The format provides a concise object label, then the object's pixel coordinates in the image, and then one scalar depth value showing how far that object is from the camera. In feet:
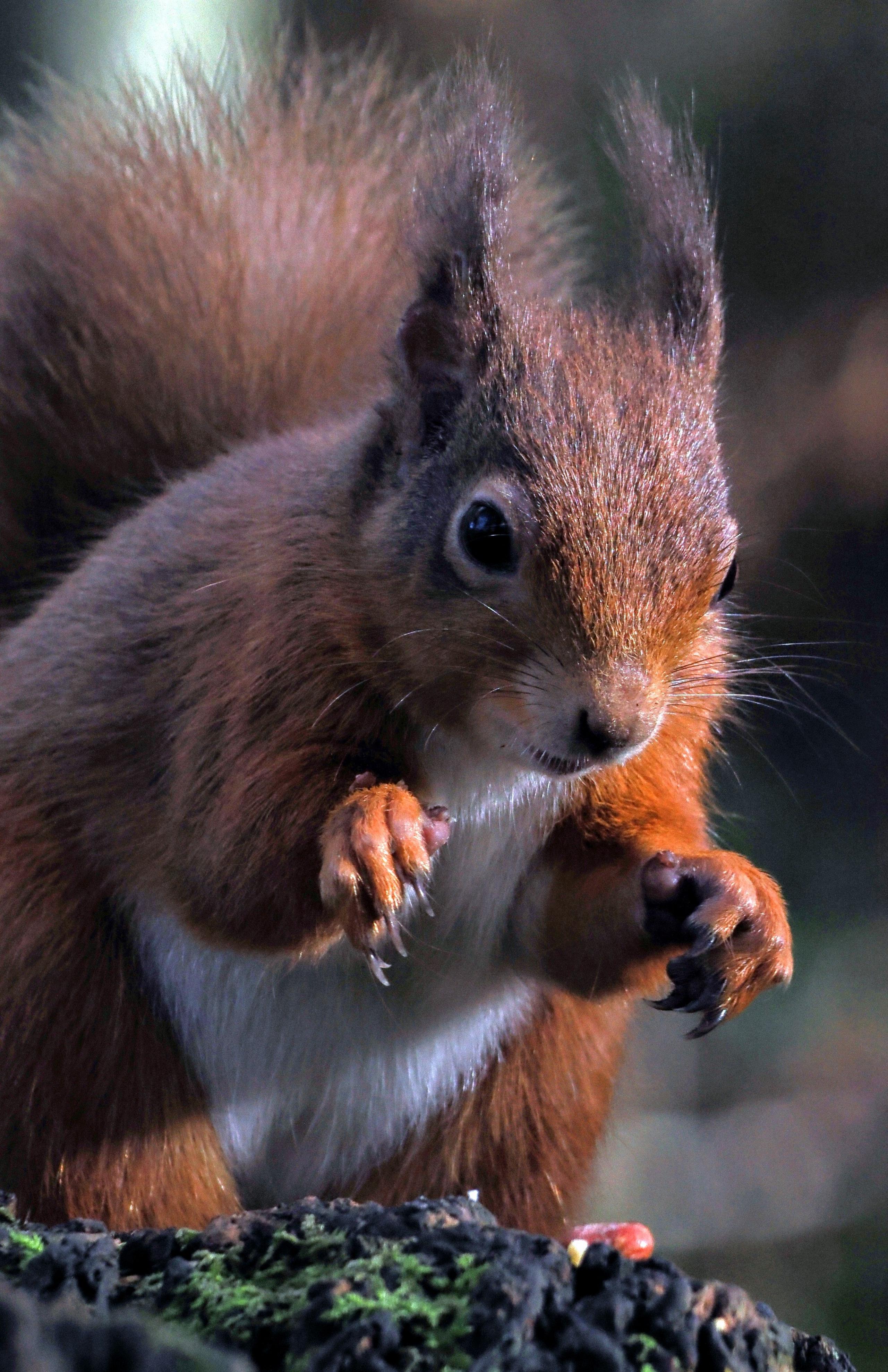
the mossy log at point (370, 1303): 5.27
